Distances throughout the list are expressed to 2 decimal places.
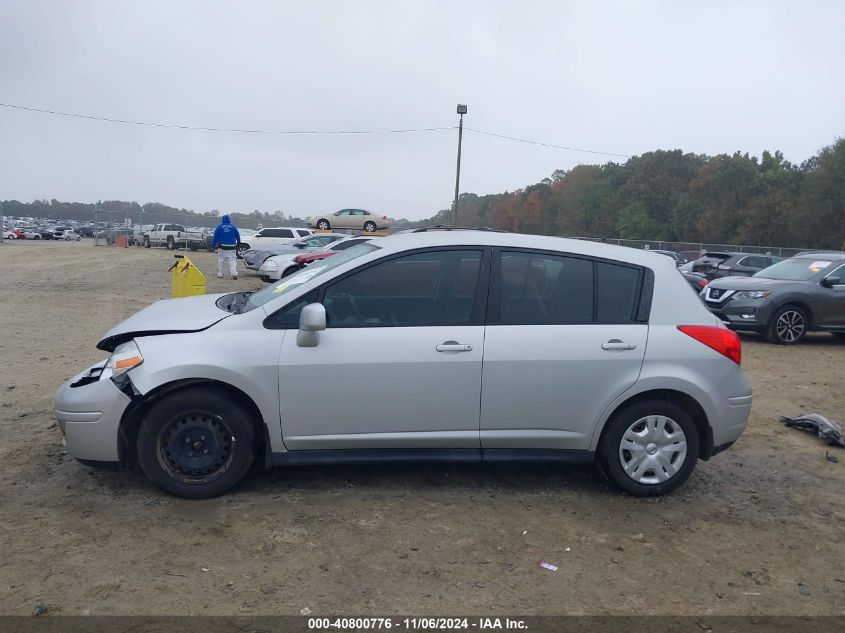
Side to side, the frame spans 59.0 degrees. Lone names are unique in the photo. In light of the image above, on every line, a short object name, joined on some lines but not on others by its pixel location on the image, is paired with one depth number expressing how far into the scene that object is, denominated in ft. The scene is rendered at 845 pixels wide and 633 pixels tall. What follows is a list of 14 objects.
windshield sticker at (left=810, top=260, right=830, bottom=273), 40.88
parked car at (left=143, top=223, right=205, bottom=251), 138.21
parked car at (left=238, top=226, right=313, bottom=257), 107.74
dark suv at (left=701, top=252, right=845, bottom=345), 39.58
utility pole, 106.70
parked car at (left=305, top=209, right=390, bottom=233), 120.47
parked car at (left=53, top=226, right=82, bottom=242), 188.36
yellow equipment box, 34.17
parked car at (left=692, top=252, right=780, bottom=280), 79.41
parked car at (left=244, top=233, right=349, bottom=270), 79.77
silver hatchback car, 14.83
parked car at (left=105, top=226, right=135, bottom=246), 147.77
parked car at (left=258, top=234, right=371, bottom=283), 62.90
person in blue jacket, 64.23
